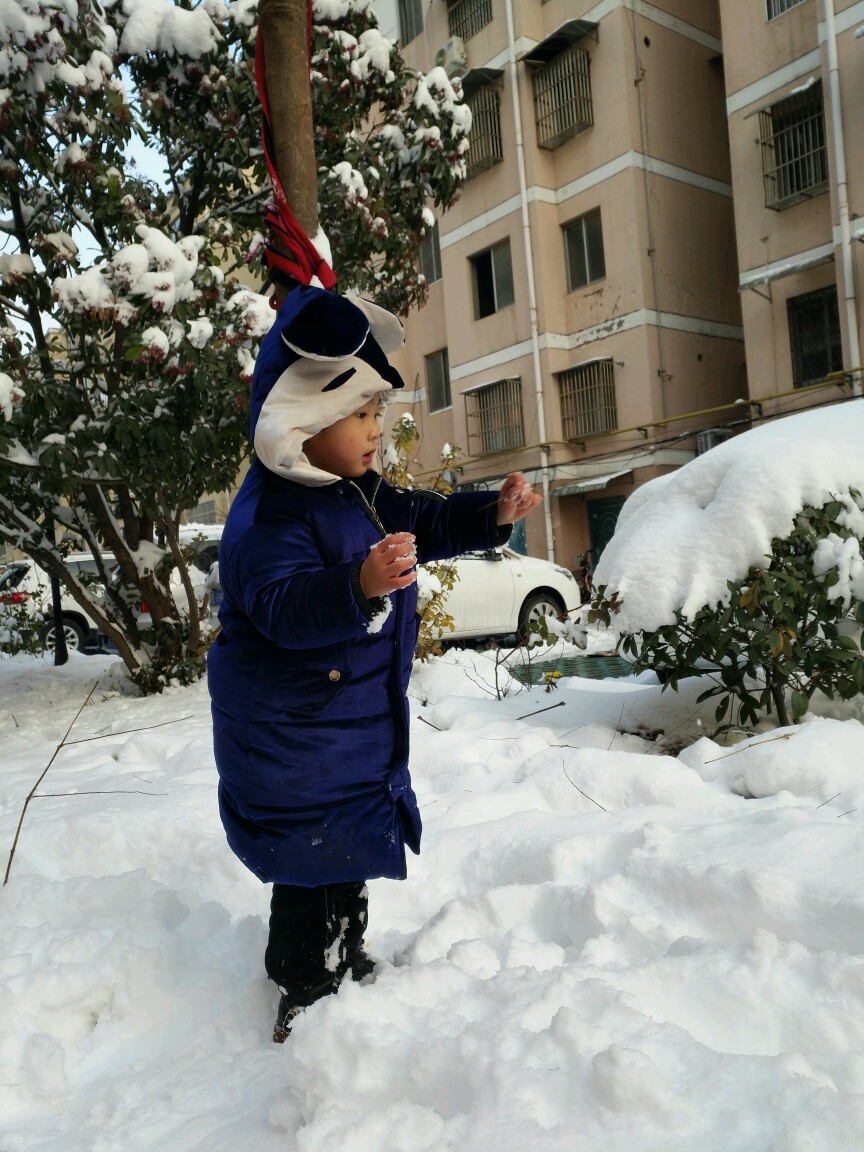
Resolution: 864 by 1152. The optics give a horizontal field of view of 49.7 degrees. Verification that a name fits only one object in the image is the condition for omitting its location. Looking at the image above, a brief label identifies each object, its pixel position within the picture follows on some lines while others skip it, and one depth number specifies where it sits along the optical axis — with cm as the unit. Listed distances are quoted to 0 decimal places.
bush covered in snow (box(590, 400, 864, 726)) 333
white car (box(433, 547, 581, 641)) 934
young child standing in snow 185
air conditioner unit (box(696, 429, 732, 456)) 1557
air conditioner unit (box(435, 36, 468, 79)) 1791
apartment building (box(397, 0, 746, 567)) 1612
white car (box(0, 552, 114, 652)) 1005
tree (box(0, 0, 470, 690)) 502
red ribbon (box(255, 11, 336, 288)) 244
